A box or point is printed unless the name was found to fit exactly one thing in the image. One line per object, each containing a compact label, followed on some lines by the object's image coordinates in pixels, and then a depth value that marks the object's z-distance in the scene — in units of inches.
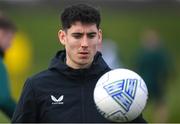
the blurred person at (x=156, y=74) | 1223.9
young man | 495.5
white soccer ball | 476.9
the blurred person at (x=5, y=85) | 667.6
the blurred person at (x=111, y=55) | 1233.4
